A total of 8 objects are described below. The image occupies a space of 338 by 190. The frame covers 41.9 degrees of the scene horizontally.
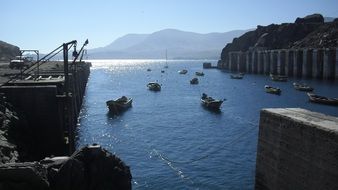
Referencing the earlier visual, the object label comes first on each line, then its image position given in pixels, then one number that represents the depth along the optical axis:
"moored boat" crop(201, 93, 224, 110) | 73.56
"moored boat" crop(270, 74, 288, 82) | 122.94
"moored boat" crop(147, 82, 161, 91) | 112.62
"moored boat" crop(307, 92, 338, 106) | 72.77
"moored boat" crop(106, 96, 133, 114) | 70.69
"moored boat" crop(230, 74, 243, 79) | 146.18
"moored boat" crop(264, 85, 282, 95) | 94.62
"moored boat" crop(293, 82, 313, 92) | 95.44
